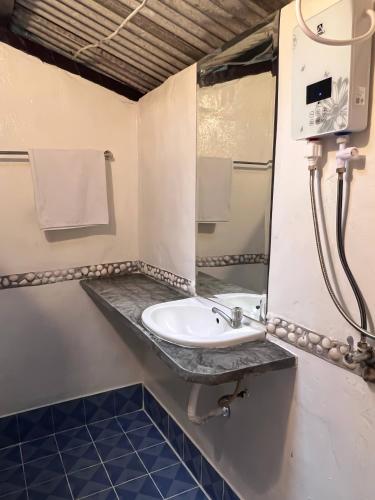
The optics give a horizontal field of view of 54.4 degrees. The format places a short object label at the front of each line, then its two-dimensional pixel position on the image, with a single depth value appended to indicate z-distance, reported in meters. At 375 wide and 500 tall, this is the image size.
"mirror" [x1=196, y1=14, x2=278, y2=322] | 1.29
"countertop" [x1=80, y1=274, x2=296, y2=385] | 1.07
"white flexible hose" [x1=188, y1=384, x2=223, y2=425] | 1.32
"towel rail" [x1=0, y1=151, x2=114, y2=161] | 1.88
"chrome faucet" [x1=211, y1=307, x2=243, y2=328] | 1.42
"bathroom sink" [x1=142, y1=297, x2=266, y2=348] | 1.24
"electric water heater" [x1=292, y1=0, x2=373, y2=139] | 0.85
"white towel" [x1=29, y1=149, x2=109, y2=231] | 1.93
